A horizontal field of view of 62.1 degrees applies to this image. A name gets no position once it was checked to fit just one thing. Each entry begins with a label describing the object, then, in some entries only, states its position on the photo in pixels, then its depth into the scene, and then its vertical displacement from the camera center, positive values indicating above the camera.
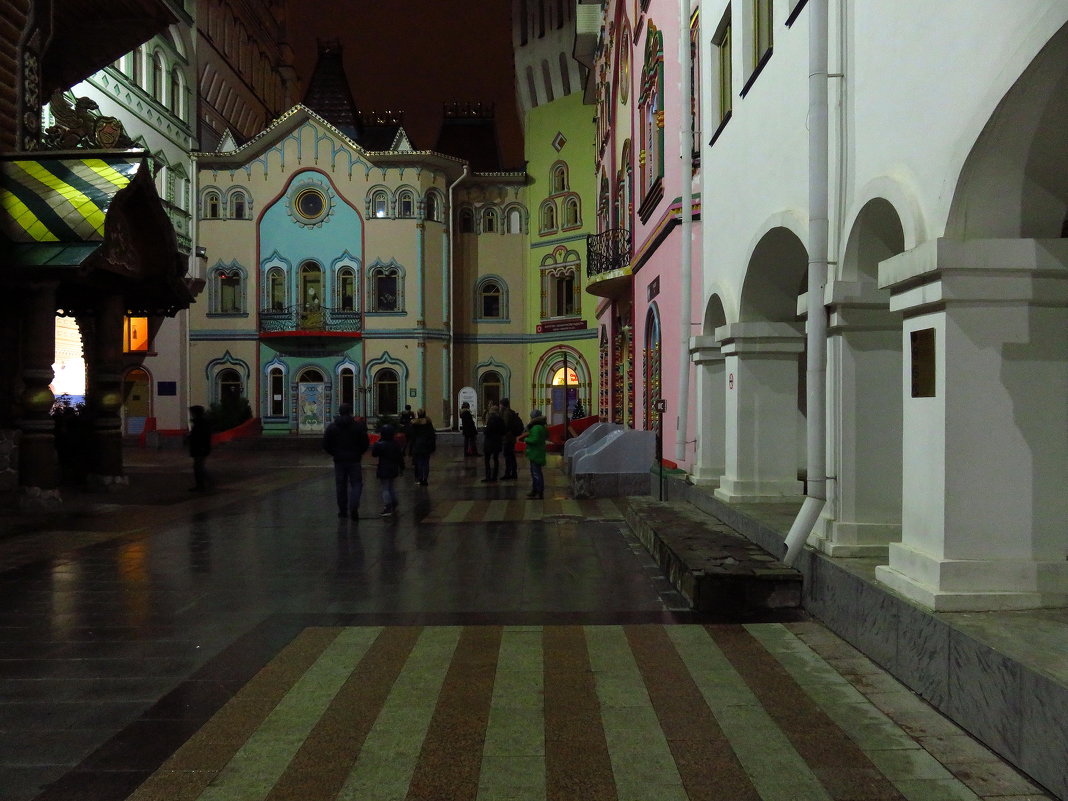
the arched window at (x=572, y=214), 38.84 +8.26
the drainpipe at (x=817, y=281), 7.02 +0.96
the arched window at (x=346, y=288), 38.31 +4.92
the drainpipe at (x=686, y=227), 12.88 +2.61
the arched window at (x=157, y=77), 31.11 +11.47
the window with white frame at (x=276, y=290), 38.19 +4.83
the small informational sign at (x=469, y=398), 38.62 +0.17
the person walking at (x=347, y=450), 12.95 -0.71
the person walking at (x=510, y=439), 19.95 -0.84
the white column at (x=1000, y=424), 4.96 -0.12
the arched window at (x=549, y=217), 39.94 +8.37
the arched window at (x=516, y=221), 40.69 +8.30
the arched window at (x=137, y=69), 29.39 +11.12
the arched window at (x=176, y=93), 33.06 +11.64
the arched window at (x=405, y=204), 37.94 +8.46
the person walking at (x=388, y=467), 13.74 -1.02
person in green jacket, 16.02 -0.89
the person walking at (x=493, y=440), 19.52 -0.84
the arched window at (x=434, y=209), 38.47 +8.39
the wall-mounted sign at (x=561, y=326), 38.93 +3.37
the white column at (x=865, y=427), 6.91 -0.20
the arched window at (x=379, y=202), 37.91 +8.54
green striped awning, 13.39 +3.12
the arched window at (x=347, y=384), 38.16 +0.76
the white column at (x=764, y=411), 10.47 -0.11
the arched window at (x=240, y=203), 37.75 +8.45
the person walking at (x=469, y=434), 27.84 -1.01
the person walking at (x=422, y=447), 18.80 -0.96
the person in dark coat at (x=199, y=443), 16.84 -0.80
